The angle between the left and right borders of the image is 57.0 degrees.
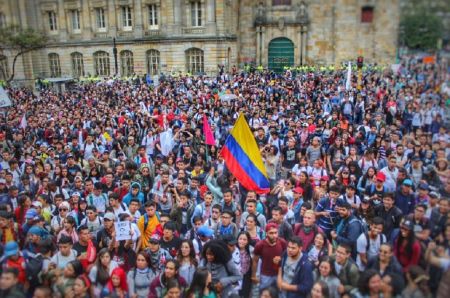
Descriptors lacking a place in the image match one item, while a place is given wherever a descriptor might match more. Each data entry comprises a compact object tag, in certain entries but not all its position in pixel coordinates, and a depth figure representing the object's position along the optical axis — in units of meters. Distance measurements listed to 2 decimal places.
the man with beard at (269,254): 5.57
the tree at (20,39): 32.97
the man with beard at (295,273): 5.14
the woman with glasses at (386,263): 4.94
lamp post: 32.86
